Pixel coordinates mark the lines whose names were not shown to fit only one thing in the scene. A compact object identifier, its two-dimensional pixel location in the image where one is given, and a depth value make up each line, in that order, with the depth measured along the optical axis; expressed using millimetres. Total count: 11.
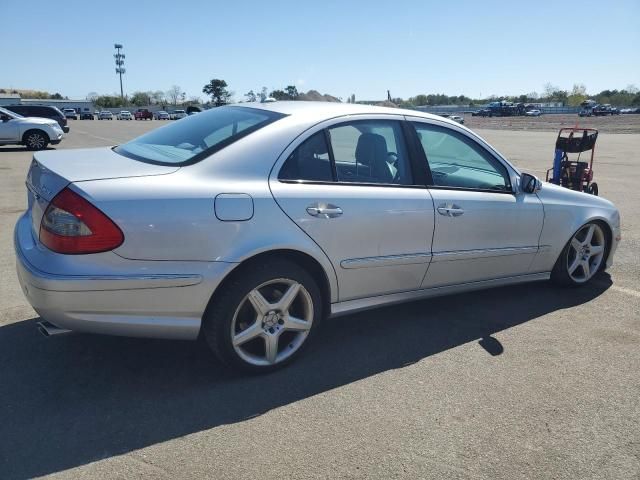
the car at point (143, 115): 76188
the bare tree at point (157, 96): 147750
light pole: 118150
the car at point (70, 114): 67000
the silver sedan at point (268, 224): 2682
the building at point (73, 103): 100375
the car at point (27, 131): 16562
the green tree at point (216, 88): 116788
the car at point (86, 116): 68750
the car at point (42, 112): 23086
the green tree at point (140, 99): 136000
